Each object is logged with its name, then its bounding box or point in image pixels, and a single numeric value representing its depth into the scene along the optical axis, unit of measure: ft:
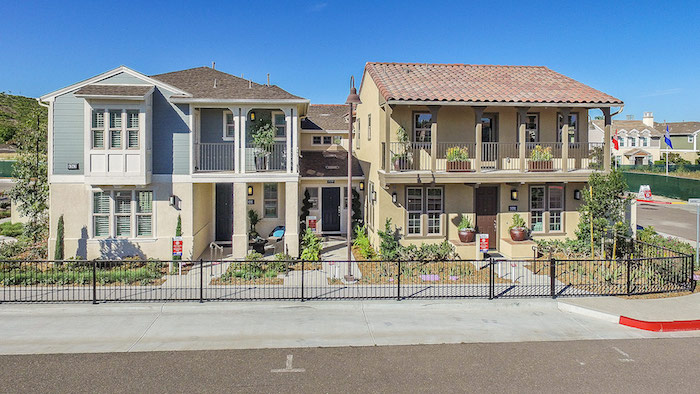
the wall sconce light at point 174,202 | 49.03
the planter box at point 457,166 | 49.11
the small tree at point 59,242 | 46.88
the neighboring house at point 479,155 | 48.78
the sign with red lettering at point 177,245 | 45.29
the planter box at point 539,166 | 50.72
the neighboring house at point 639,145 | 202.69
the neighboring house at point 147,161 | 46.50
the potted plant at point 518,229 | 50.24
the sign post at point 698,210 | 44.20
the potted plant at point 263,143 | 51.83
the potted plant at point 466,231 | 49.34
